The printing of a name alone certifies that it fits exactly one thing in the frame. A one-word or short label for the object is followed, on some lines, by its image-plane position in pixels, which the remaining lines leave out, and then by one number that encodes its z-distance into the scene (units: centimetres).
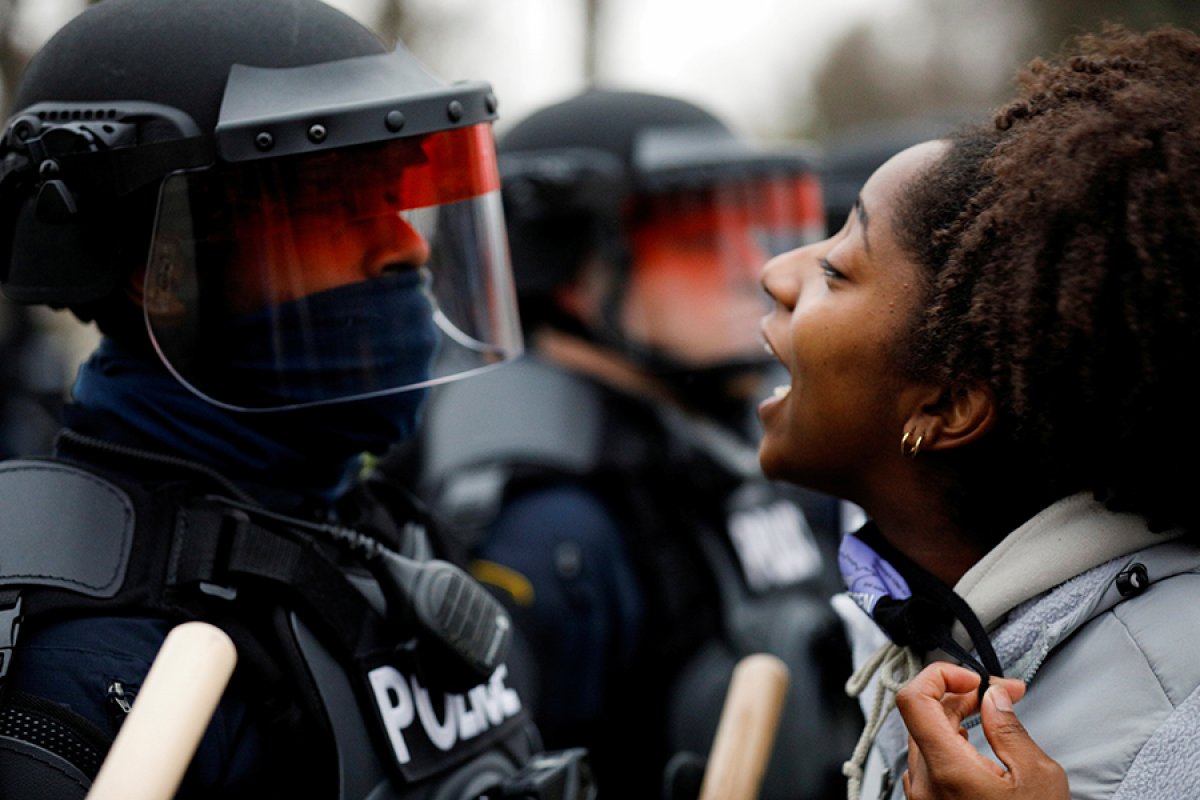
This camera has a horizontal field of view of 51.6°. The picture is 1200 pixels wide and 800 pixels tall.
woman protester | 125
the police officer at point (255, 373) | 154
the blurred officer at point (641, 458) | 298
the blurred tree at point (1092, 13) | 606
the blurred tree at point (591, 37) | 955
